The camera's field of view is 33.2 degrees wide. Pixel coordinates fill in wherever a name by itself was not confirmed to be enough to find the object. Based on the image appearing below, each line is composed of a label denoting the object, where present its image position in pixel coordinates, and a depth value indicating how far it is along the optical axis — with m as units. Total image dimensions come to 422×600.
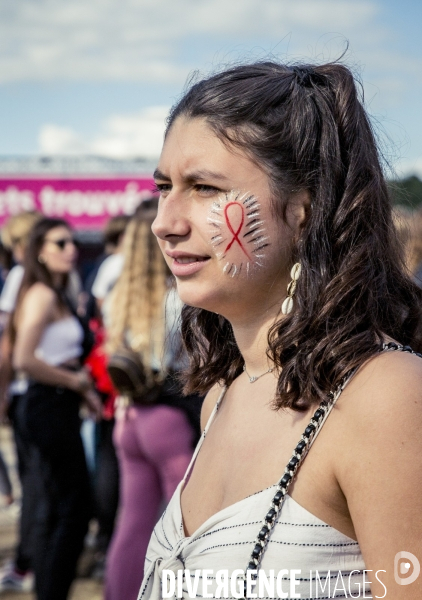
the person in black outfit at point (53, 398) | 3.57
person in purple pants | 3.14
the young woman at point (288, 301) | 1.22
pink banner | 12.25
